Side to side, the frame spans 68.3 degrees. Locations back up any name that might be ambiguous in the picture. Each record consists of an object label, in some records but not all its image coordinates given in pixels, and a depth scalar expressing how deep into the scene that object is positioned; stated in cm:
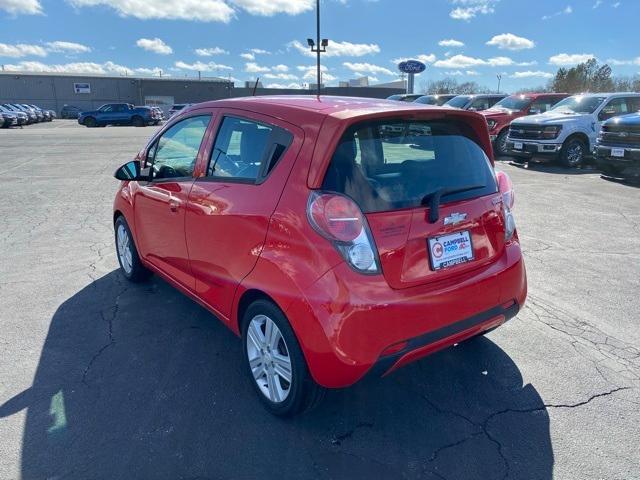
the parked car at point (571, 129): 1245
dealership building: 6247
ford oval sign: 4184
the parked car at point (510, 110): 1492
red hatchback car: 232
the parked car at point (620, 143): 1016
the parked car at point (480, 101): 1733
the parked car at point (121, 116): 3894
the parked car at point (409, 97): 2251
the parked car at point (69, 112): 5553
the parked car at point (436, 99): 2043
